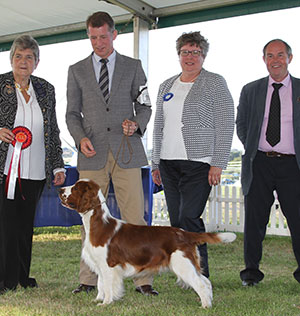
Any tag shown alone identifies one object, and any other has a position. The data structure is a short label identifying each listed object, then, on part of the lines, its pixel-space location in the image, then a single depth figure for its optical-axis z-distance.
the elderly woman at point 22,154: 3.21
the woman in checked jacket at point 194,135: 3.17
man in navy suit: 3.48
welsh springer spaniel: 2.84
